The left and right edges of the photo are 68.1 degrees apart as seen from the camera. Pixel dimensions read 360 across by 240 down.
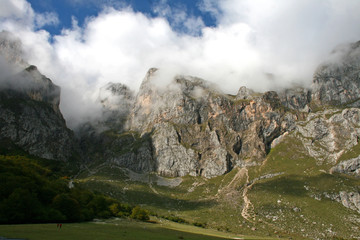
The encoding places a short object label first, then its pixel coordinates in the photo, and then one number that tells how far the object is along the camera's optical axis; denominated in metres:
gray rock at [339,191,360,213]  177.12
